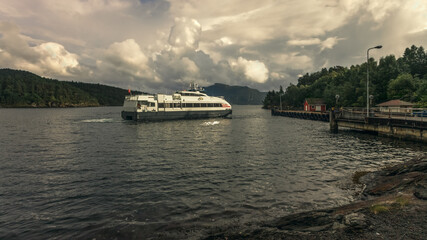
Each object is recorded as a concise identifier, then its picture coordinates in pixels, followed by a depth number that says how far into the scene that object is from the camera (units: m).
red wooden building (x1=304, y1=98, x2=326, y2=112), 78.06
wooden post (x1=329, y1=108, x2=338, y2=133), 36.37
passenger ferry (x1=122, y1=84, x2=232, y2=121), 53.97
